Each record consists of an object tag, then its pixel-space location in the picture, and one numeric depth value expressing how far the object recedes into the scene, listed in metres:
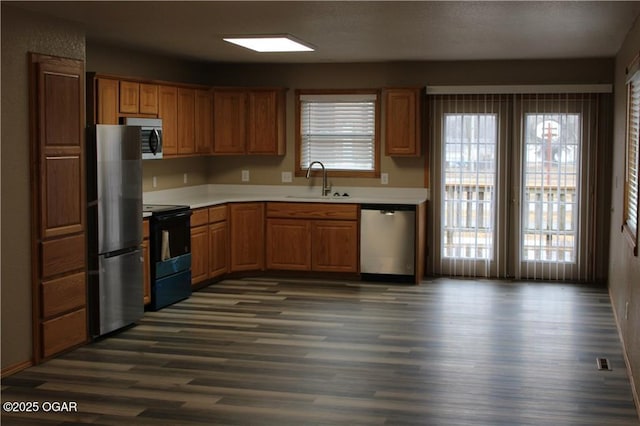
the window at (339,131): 9.34
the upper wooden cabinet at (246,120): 9.29
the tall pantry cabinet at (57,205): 5.47
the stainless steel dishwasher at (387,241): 8.63
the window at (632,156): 5.63
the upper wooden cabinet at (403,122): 8.92
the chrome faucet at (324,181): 9.43
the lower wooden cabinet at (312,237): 8.86
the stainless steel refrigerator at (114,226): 6.02
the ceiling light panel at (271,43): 6.47
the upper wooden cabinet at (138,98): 7.27
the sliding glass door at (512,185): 8.74
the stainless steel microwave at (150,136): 7.45
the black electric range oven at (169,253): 7.20
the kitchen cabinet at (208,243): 8.09
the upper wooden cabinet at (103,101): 6.86
